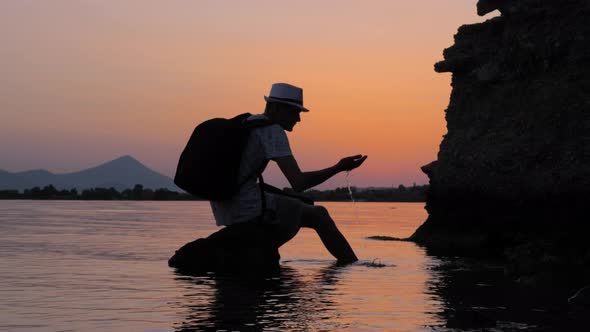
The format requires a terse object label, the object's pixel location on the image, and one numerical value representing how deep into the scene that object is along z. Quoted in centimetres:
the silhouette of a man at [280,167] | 989
